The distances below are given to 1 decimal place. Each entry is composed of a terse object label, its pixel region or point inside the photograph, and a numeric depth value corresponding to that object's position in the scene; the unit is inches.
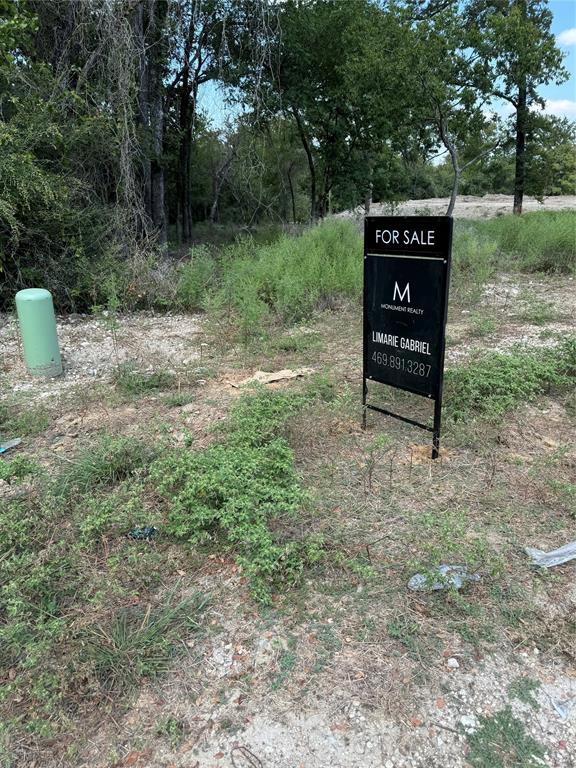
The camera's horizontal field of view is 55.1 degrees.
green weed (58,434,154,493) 113.3
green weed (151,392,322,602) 90.0
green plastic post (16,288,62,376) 185.8
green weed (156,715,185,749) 65.6
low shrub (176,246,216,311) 284.4
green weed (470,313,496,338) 227.1
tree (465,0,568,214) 465.7
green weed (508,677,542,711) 69.9
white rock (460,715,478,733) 66.6
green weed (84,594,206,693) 72.9
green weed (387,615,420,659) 77.1
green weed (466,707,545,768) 62.4
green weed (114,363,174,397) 172.6
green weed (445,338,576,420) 149.4
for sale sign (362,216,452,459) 118.3
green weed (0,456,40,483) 107.5
